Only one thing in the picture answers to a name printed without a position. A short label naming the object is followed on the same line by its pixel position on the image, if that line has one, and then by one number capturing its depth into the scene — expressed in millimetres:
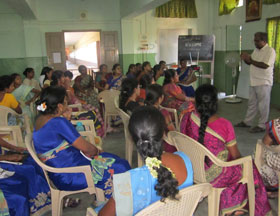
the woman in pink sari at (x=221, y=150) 1813
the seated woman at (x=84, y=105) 3602
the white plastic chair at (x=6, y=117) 2999
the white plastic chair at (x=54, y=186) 1796
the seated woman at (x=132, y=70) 5372
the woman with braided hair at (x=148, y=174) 1121
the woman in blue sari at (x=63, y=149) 1856
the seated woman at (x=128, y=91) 3342
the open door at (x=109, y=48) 7977
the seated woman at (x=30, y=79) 5223
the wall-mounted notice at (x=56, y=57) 7688
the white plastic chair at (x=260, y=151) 1950
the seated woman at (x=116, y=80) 5066
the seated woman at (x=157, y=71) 5387
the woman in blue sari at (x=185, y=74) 5508
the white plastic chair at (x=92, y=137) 2506
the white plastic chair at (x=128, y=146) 2893
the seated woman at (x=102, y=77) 5596
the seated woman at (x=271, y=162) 1897
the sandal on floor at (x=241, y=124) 4537
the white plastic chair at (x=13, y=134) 2646
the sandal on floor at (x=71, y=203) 2377
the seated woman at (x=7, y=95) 3260
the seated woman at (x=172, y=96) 3695
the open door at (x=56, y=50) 7543
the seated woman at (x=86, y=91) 4267
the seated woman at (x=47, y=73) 5030
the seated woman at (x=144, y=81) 3909
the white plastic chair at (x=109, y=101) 4207
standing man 3965
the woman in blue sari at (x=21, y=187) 1740
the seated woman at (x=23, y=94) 3924
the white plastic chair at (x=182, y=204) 1016
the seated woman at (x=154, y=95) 2768
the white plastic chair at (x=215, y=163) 1734
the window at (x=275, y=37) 5871
